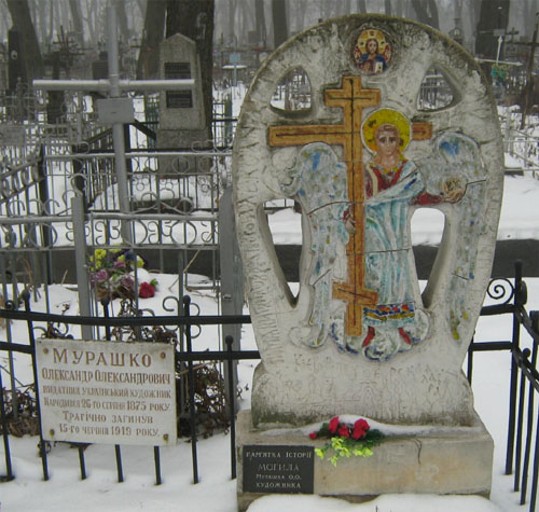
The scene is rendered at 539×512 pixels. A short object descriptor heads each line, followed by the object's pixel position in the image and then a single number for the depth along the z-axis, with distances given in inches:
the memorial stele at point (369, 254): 117.3
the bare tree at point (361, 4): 1824.2
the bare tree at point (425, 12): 1255.5
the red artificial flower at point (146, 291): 233.1
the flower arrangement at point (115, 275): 181.6
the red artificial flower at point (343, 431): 127.4
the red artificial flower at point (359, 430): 127.1
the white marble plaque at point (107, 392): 132.1
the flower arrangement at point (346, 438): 125.9
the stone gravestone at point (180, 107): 455.2
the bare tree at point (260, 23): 1561.3
